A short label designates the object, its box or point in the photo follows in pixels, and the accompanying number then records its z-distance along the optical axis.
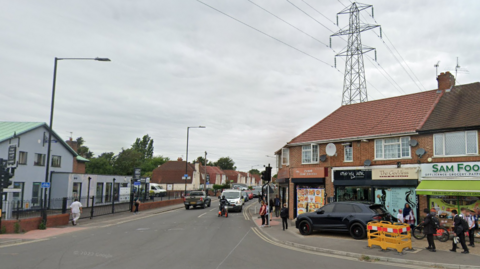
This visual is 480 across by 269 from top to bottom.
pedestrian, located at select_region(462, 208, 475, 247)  12.96
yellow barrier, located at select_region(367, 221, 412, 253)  11.45
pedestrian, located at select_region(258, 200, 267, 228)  20.24
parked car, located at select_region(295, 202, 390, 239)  14.43
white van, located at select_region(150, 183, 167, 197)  51.40
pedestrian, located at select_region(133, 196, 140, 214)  28.88
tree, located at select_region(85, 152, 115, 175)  66.00
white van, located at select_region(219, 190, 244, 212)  30.50
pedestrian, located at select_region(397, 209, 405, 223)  16.19
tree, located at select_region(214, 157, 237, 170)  136.38
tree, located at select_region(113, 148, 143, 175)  68.69
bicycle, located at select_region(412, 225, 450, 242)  14.08
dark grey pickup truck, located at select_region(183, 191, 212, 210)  33.98
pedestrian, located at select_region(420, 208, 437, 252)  11.79
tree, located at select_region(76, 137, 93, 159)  85.79
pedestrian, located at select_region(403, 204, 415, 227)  16.00
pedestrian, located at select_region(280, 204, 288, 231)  17.81
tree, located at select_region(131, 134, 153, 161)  101.25
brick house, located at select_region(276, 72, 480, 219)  17.19
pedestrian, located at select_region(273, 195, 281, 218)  26.34
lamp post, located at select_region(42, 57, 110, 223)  18.44
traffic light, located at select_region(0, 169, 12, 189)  15.11
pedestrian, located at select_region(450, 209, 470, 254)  11.46
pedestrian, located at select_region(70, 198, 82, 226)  20.53
